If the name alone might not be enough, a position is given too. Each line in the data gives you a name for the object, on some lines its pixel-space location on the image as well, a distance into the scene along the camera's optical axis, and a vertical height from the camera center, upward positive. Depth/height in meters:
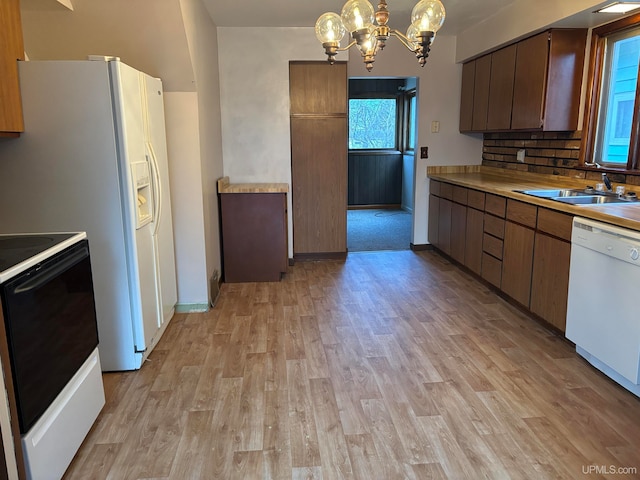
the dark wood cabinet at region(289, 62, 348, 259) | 4.60 -0.08
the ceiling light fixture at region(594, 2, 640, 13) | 2.88 +0.87
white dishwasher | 2.27 -0.78
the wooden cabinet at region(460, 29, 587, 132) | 3.50 +0.53
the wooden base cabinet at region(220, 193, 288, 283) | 4.14 -0.76
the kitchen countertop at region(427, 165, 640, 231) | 2.45 -0.30
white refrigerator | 2.32 -0.13
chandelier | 2.24 +0.59
